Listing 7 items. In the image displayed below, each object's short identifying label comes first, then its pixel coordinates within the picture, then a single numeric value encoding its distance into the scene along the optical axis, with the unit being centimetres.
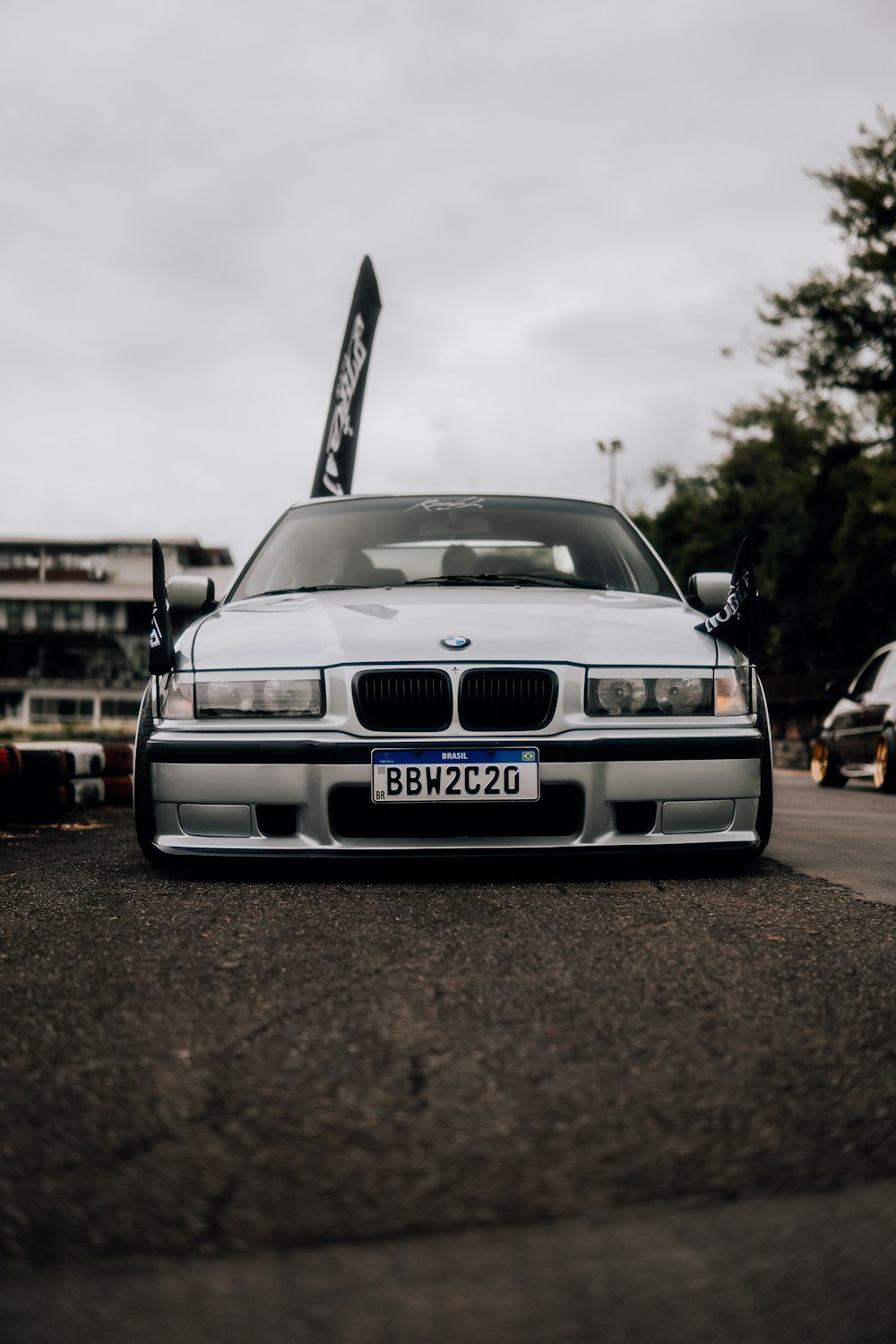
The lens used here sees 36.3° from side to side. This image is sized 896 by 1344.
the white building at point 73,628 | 7444
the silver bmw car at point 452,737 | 405
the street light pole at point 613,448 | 6175
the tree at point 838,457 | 2855
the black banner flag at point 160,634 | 439
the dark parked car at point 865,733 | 1091
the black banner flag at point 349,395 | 1454
